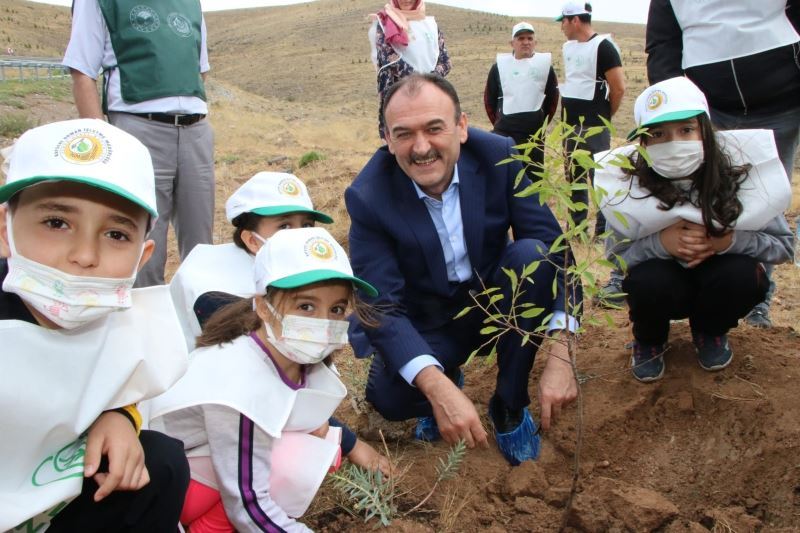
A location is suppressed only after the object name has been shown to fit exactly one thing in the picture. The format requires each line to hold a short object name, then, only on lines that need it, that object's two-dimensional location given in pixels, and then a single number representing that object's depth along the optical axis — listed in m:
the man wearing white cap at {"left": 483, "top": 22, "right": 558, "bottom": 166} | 5.44
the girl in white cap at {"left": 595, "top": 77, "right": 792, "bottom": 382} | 2.40
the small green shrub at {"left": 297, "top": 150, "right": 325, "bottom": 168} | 9.12
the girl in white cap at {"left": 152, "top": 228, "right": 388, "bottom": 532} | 1.87
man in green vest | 3.13
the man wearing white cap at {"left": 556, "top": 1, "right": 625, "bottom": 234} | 5.00
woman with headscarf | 4.35
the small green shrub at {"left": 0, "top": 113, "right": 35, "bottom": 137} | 10.41
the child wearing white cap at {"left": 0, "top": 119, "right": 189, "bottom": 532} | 1.42
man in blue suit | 2.39
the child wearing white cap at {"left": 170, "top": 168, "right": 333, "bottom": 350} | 2.65
